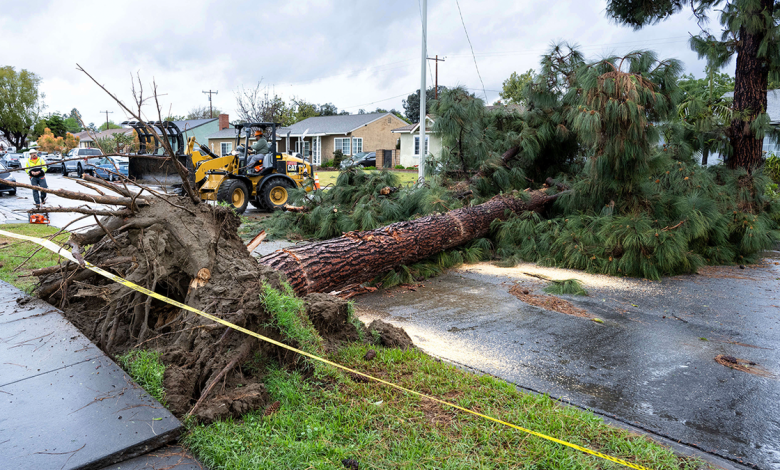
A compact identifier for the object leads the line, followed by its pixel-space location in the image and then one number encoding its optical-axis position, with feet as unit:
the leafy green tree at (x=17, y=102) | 188.55
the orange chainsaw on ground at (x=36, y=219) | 29.45
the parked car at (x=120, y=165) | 73.12
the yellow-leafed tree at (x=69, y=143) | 143.23
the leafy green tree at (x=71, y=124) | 250.06
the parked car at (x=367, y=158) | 119.22
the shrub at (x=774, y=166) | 46.88
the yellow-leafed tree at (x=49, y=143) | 174.19
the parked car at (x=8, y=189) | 58.19
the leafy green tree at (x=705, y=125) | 28.12
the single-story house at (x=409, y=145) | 113.47
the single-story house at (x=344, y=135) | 132.16
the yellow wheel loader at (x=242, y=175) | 40.16
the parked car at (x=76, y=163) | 84.98
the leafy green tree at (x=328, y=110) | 225.76
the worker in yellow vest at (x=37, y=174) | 40.70
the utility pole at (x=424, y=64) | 38.63
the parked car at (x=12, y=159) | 93.12
